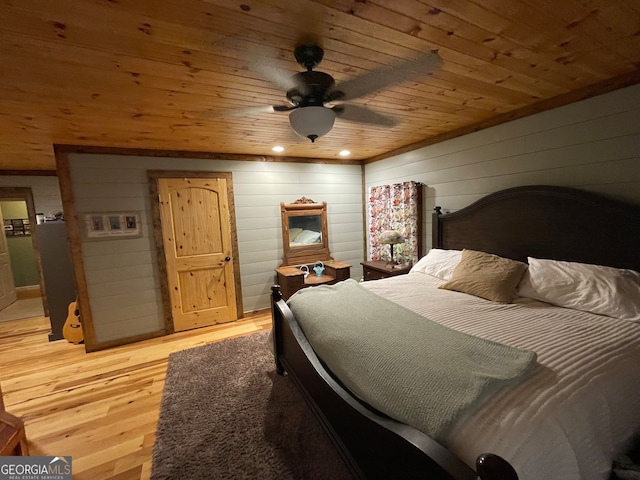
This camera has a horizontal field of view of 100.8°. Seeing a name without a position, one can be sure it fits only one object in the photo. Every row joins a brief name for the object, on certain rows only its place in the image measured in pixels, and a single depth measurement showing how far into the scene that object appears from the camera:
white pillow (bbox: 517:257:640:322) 1.63
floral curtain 3.38
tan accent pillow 2.05
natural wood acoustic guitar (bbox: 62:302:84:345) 3.19
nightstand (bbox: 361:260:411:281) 3.24
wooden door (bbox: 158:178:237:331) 3.29
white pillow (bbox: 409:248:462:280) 2.67
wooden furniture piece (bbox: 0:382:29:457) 0.96
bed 0.86
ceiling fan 1.29
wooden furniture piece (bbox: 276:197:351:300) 3.76
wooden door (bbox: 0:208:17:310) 4.59
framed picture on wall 2.93
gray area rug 1.53
